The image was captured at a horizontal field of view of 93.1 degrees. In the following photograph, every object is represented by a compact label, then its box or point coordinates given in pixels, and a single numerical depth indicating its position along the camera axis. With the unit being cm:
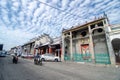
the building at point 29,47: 2946
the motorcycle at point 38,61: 905
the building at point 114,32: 886
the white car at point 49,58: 1368
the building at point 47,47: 1686
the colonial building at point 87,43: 967
